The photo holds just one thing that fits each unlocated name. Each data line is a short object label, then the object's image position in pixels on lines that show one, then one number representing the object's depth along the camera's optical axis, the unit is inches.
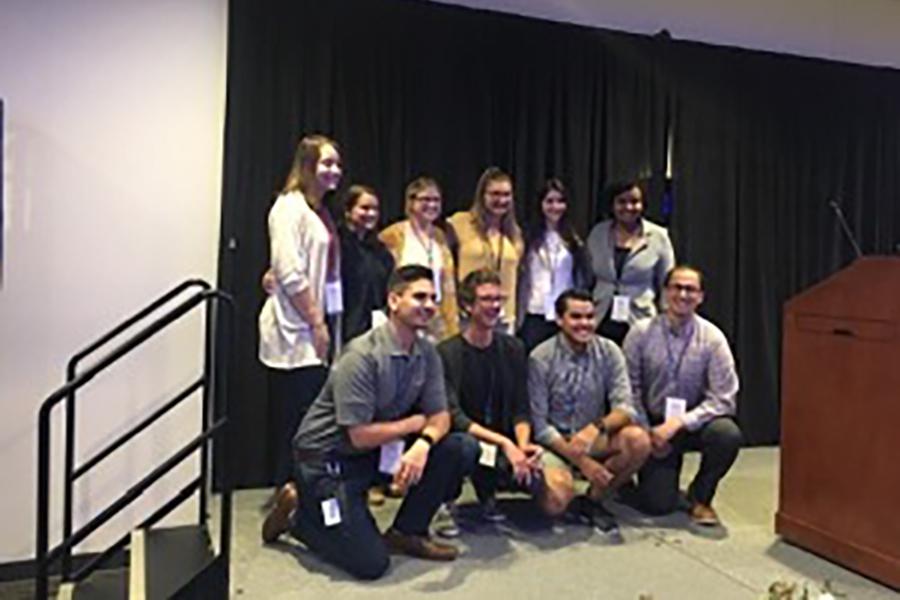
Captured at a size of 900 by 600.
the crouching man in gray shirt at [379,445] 122.1
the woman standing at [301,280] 134.3
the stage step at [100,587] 112.8
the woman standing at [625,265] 168.9
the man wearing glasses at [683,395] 149.2
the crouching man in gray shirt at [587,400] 144.5
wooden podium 117.5
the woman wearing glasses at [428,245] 152.9
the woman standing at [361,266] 150.0
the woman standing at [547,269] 162.2
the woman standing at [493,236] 156.3
